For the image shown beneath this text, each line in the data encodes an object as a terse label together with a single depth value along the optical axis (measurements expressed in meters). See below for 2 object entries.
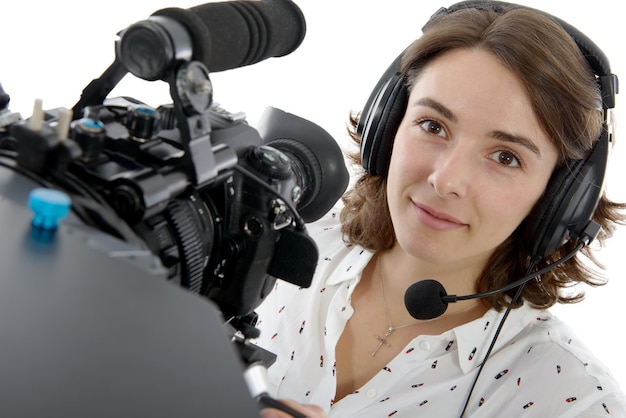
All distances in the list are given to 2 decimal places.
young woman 1.18
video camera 0.49
